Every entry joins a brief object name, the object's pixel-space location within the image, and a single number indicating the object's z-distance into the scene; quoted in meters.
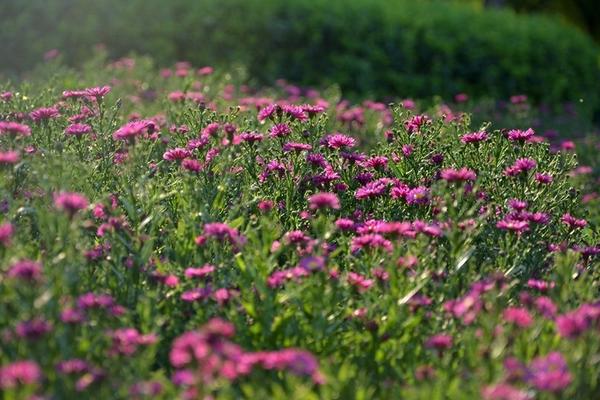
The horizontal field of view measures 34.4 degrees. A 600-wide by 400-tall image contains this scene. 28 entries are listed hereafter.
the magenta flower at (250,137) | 5.17
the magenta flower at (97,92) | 5.39
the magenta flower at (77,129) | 5.11
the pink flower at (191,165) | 4.66
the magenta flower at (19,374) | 2.81
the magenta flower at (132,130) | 4.53
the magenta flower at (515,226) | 4.48
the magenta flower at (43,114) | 5.22
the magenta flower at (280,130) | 5.27
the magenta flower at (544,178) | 5.09
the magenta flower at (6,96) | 5.80
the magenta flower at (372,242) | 4.14
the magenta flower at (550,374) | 2.94
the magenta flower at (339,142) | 5.36
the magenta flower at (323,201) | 4.26
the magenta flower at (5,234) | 3.48
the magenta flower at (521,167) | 4.99
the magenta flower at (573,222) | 5.10
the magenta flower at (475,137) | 5.25
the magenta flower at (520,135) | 5.33
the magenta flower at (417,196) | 4.82
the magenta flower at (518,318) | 3.35
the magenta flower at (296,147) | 5.11
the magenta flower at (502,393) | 2.89
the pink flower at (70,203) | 3.57
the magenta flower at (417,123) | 5.62
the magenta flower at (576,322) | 3.19
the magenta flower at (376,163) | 5.36
